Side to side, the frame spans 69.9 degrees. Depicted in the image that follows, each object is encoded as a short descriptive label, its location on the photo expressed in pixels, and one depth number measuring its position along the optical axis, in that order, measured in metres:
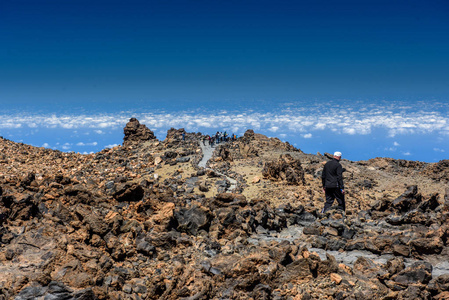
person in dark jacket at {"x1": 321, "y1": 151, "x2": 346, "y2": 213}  16.25
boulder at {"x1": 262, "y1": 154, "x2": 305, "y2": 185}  26.91
